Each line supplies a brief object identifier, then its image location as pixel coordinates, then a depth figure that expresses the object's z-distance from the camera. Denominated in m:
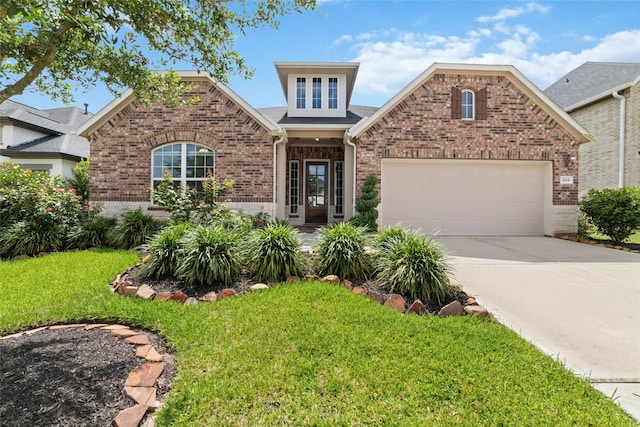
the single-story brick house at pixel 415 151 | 10.23
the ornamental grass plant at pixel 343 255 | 5.12
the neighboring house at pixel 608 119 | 13.43
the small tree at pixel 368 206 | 10.02
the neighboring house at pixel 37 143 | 15.04
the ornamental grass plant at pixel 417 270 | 4.38
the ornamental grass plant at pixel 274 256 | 5.05
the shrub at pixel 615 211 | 9.30
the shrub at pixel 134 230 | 7.91
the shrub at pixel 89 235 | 7.75
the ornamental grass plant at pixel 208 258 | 4.83
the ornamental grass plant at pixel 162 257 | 5.19
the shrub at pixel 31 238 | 7.05
